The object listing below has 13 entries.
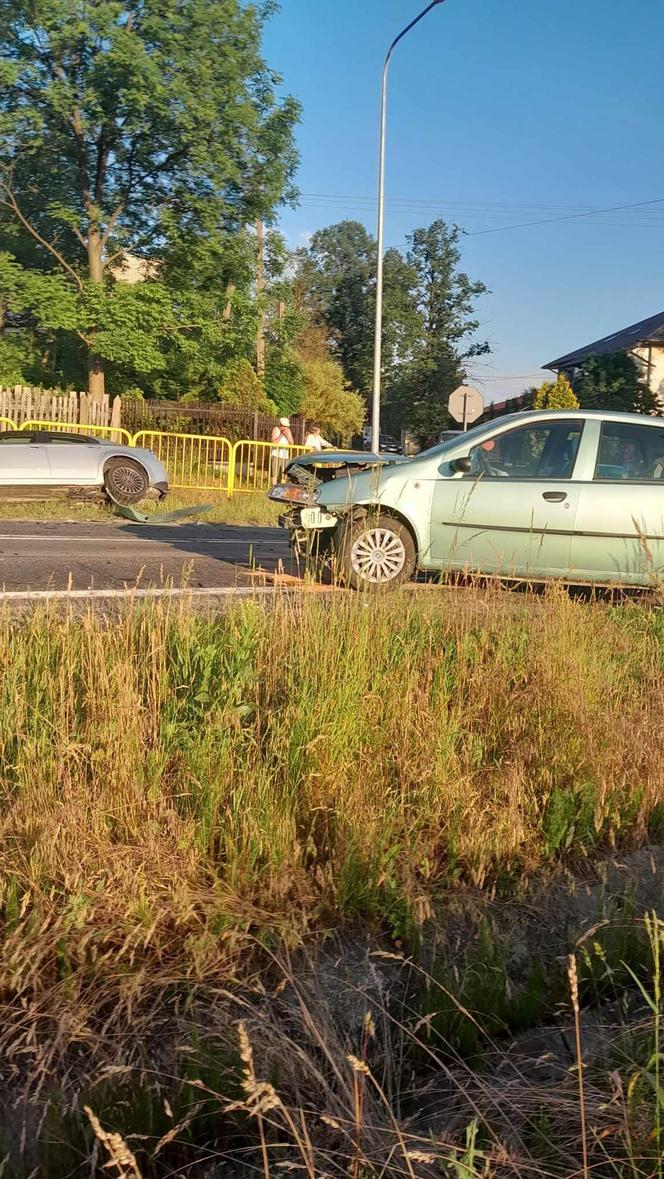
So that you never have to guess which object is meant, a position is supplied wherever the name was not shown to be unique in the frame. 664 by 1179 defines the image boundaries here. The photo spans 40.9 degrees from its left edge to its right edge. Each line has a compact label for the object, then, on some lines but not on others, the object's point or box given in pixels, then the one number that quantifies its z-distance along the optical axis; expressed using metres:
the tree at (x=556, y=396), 32.03
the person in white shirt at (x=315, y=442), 18.93
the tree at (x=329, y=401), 45.53
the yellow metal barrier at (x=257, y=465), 19.48
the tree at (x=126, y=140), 22.75
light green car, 6.89
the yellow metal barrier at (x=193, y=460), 19.02
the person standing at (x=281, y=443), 20.59
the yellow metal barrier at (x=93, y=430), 17.45
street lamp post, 21.48
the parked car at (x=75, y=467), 13.91
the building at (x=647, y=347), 41.69
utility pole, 27.23
